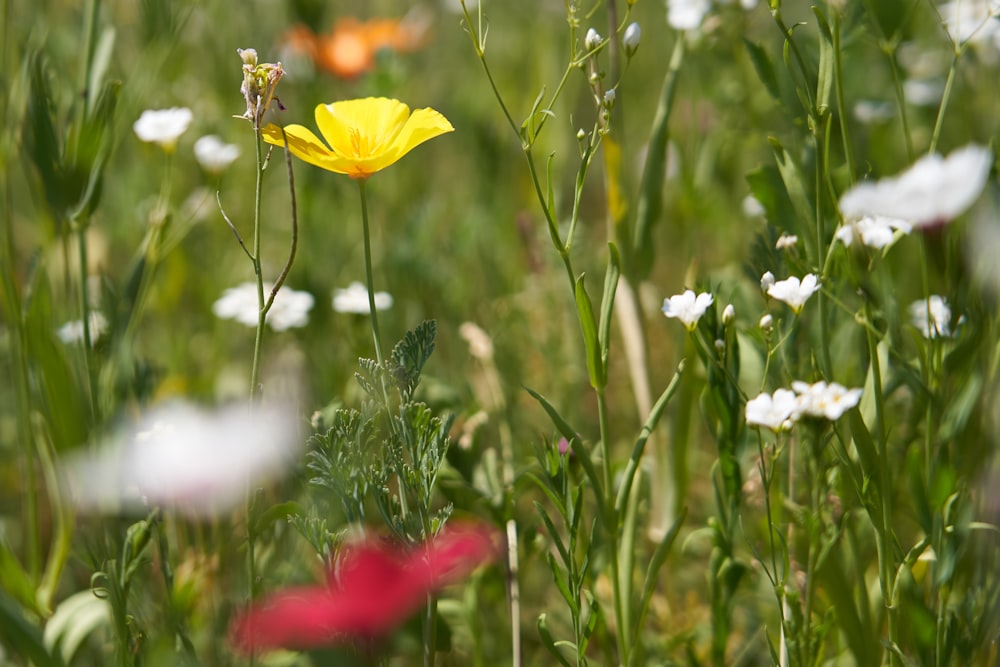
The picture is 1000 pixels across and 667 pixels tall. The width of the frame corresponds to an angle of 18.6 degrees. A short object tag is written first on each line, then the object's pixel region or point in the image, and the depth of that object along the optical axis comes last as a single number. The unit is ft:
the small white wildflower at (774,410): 2.10
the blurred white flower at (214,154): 2.54
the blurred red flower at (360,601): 1.92
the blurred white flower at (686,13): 2.45
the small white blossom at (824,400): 2.08
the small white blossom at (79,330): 2.43
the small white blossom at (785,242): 2.22
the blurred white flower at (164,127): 2.44
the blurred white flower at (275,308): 2.55
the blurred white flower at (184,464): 2.18
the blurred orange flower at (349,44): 3.23
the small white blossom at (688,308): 2.17
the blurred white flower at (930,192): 1.98
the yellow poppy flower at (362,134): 2.14
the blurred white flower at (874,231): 2.14
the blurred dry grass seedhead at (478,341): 2.55
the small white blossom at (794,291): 2.14
